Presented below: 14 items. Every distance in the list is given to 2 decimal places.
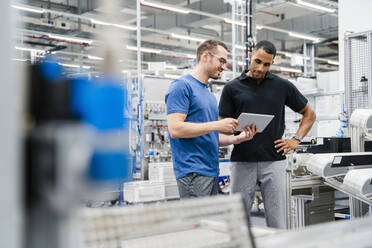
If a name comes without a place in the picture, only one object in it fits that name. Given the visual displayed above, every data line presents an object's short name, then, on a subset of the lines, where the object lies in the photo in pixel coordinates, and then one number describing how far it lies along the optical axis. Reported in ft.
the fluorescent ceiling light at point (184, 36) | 37.52
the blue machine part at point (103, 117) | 1.57
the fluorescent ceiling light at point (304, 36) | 38.86
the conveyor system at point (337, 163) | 9.07
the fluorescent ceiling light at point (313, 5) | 29.20
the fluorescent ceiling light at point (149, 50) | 42.34
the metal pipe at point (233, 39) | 24.92
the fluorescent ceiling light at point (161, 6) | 28.20
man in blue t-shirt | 7.19
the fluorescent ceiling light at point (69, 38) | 38.45
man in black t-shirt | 8.15
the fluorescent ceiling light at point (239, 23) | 25.13
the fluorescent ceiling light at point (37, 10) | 27.06
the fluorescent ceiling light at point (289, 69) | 52.40
